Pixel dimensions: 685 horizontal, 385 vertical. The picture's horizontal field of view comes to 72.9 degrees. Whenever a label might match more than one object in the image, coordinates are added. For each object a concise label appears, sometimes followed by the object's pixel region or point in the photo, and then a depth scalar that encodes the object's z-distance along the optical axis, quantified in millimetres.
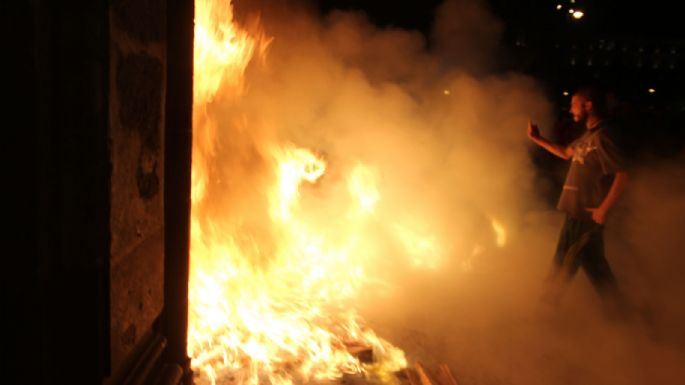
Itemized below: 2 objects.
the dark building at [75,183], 1393
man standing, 4504
